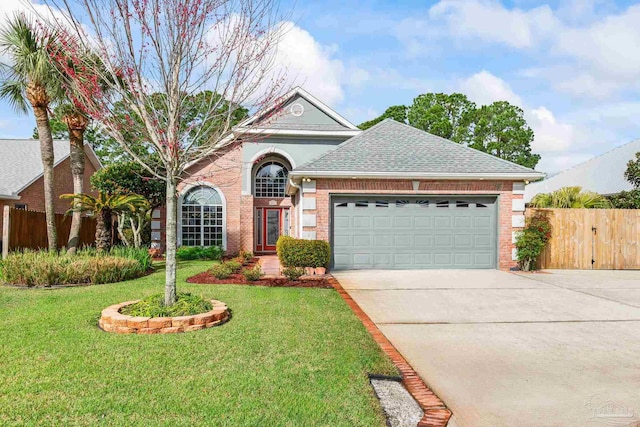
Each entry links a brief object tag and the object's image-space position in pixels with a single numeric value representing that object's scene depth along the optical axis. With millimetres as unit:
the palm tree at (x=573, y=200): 17172
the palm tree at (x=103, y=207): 12609
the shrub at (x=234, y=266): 12298
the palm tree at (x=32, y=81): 11789
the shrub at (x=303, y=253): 12125
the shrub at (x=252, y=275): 10984
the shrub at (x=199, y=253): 18406
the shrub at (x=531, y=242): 13523
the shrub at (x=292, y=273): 11188
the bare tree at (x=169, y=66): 6250
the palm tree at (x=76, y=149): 13227
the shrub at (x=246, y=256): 17041
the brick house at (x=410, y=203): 13297
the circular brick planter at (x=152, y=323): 5996
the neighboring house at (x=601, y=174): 20781
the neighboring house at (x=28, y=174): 19630
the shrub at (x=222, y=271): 11398
